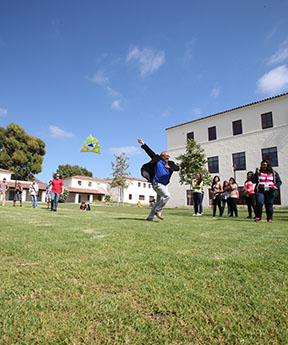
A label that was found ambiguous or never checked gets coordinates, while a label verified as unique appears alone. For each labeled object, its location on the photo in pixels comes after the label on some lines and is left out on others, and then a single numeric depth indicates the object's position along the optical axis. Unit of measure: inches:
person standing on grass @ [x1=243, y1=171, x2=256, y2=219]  358.0
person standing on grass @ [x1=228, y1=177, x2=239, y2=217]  384.9
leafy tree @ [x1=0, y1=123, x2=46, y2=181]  1863.9
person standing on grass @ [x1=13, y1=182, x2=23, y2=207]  594.5
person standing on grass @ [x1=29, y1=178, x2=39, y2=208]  558.3
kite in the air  668.7
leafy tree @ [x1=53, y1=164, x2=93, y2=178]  2687.0
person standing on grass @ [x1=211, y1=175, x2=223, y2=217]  393.5
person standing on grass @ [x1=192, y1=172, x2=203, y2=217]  367.6
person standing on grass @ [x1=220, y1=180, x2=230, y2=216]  400.2
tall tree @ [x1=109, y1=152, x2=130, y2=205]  1732.5
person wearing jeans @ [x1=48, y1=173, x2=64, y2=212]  424.8
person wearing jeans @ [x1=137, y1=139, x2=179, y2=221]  248.2
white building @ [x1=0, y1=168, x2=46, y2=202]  1689.2
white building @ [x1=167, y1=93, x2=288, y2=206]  1000.9
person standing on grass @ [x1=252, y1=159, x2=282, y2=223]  267.1
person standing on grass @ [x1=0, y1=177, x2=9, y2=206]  567.0
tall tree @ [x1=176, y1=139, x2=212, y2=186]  825.5
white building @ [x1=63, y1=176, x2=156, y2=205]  2177.7
